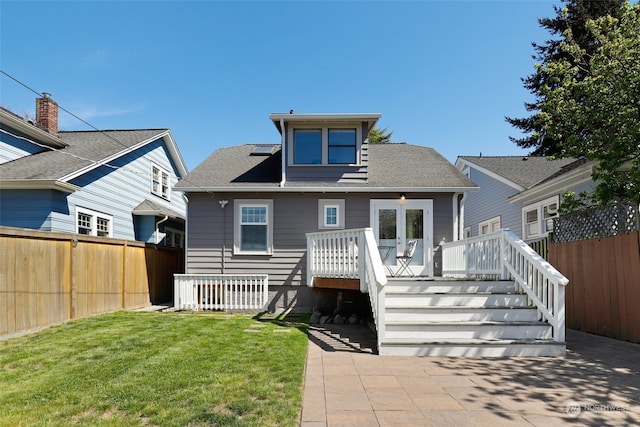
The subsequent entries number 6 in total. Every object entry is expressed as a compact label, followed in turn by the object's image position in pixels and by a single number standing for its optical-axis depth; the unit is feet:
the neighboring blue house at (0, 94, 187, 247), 28.76
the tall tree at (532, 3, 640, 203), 19.22
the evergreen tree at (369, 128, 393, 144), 92.38
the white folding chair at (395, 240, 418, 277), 29.35
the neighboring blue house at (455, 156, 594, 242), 32.89
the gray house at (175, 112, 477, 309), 30.01
